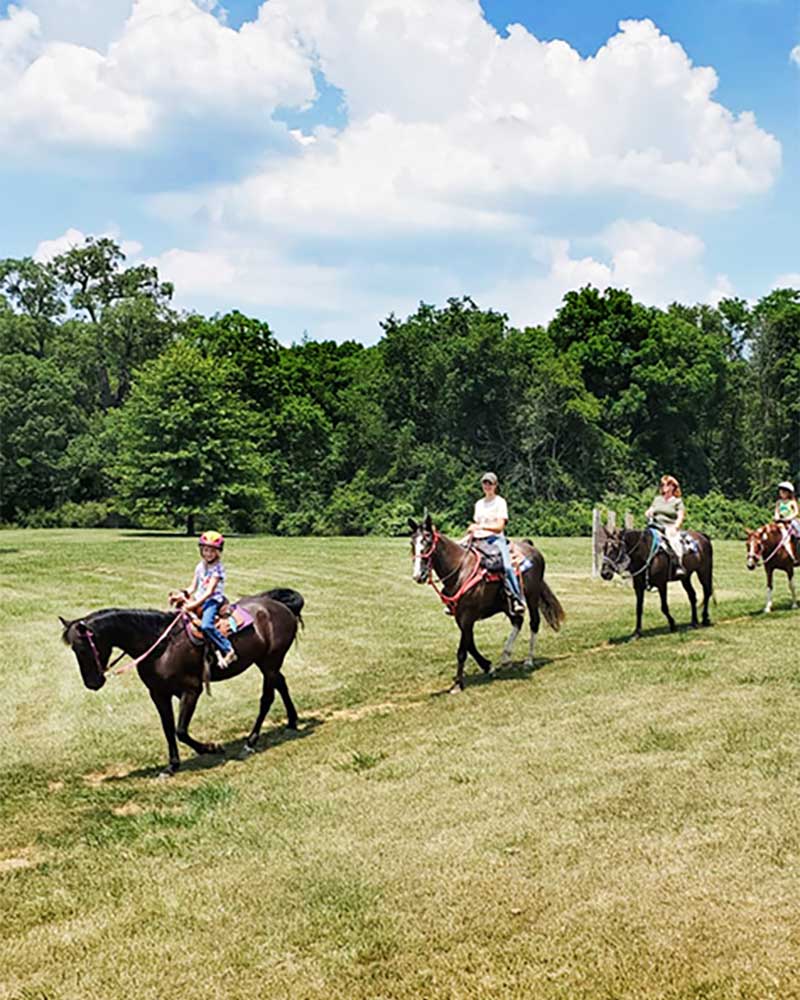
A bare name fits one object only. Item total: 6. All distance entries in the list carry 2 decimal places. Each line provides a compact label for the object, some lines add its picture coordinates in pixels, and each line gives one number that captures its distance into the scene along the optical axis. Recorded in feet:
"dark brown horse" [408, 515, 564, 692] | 42.75
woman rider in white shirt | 44.93
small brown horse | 63.62
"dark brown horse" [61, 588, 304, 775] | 32.45
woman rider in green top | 56.24
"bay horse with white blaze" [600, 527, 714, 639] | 53.78
